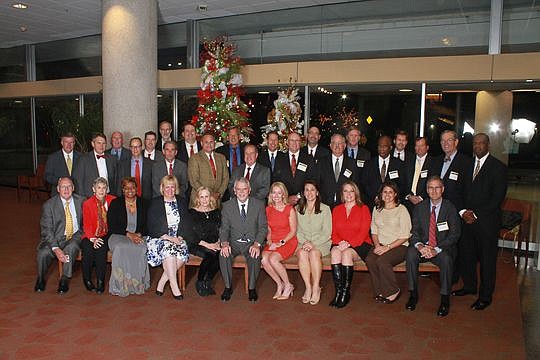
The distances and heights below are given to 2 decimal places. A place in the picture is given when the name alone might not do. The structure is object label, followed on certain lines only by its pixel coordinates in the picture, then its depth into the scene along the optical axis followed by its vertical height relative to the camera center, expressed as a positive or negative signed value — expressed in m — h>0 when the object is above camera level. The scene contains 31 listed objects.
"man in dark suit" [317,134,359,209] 6.00 -0.39
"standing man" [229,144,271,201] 5.95 -0.41
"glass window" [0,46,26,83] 13.43 +1.94
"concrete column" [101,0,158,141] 7.40 +1.09
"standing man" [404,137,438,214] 5.79 -0.39
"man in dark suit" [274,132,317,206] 6.14 -0.34
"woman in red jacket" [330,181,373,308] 5.28 -0.89
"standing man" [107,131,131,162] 6.47 -0.15
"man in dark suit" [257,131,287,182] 6.32 -0.18
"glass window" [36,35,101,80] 11.82 +1.92
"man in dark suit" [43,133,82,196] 6.46 -0.32
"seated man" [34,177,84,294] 5.39 -1.04
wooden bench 5.25 -1.31
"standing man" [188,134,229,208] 6.08 -0.37
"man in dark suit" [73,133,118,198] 6.18 -0.37
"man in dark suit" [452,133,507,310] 5.00 -0.67
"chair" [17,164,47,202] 12.01 -1.04
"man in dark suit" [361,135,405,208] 5.88 -0.34
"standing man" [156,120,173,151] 6.86 +0.10
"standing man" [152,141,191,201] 6.08 -0.37
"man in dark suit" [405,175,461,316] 5.00 -0.96
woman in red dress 5.28 -1.04
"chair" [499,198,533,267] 7.03 -1.16
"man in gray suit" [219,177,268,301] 5.29 -0.94
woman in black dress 5.43 -1.03
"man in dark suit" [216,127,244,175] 6.64 -0.15
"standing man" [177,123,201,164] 6.69 -0.08
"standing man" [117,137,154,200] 6.24 -0.39
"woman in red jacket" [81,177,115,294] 5.40 -1.05
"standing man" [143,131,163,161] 6.55 -0.13
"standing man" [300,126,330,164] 6.51 -0.10
